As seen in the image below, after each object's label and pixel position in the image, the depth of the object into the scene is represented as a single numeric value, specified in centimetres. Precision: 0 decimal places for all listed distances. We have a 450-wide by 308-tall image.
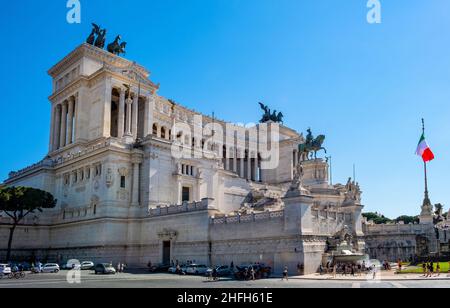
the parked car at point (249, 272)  4112
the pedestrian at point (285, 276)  3882
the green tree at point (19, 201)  6406
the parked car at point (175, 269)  4874
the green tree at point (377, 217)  13588
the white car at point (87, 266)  5747
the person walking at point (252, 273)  4011
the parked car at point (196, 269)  4844
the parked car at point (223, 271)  4519
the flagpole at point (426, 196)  6612
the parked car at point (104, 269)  4869
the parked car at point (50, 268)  5340
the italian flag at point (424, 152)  6247
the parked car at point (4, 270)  4694
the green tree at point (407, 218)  13829
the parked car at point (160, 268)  5362
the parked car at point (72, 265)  5872
